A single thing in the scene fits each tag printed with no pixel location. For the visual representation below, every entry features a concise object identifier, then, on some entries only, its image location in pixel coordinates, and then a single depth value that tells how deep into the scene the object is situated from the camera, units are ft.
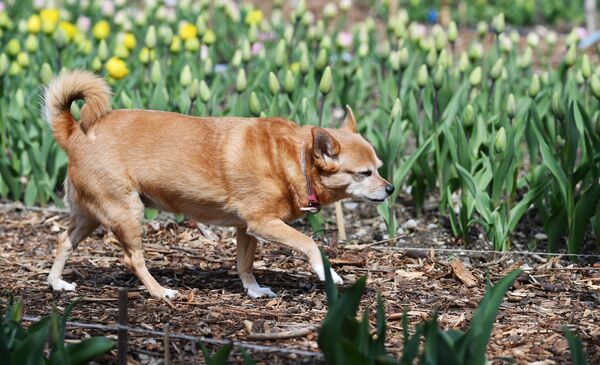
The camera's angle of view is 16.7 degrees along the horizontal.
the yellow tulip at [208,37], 49.22
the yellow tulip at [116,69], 42.06
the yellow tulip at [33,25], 49.93
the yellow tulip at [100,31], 49.55
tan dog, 31.14
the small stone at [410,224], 41.24
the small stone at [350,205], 44.04
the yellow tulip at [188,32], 50.42
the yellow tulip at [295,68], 45.96
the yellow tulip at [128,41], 48.01
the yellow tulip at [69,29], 51.71
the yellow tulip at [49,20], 50.37
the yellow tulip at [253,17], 55.88
